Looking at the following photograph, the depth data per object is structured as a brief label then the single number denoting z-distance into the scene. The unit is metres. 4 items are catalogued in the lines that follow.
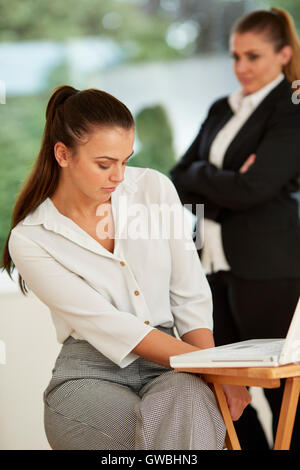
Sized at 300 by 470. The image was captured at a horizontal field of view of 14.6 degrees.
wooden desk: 1.94
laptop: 1.94
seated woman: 2.13
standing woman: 2.70
